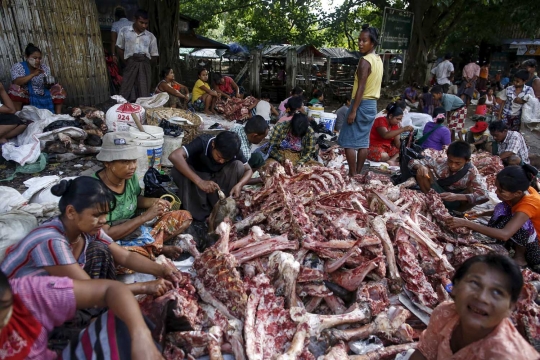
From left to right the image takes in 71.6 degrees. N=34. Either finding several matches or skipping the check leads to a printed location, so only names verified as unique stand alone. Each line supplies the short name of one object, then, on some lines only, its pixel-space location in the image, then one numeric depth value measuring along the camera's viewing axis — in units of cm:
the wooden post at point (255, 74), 1408
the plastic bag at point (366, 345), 250
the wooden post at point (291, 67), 1416
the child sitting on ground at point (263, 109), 862
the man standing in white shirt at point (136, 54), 789
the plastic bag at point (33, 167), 521
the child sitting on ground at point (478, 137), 779
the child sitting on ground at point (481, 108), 1127
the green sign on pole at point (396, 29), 1253
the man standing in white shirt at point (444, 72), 1409
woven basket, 638
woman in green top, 322
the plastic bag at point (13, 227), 281
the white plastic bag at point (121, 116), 570
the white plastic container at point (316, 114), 876
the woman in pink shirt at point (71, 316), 172
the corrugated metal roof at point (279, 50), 1498
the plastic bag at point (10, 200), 359
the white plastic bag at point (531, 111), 753
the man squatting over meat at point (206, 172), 410
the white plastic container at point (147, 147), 493
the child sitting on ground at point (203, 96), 950
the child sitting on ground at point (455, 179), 454
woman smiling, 169
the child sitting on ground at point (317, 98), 989
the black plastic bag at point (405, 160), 535
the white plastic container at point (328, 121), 863
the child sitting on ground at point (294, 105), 694
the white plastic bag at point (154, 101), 699
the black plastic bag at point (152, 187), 405
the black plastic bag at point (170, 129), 574
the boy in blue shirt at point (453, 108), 873
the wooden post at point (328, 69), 1567
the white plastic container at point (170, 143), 571
